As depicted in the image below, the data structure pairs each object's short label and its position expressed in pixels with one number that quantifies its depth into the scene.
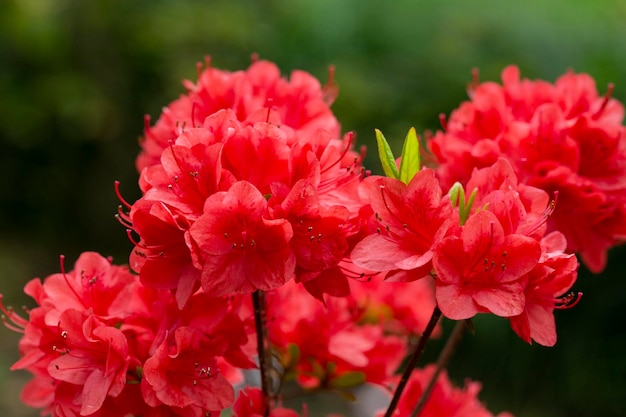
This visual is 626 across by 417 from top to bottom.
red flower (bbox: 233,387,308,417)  0.88
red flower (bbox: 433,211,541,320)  0.82
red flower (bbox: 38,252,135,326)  0.87
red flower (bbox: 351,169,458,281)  0.83
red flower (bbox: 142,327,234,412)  0.84
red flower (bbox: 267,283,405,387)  0.96
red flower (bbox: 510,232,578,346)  0.83
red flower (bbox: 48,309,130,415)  0.84
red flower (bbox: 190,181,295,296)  0.82
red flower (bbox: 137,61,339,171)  0.92
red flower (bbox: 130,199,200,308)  0.83
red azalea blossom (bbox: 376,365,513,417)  0.94
